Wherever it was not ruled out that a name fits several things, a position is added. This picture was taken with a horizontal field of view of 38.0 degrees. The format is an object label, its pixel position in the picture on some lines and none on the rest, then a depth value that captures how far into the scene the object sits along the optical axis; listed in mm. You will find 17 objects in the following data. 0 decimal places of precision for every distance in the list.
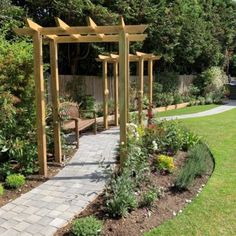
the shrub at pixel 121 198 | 4410
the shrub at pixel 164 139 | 7125
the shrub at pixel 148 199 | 4707
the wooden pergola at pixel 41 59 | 5758
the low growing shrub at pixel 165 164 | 6074
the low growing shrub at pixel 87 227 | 3896
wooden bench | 6901
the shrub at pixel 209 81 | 21109
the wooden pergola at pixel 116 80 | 10438
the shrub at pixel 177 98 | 18625
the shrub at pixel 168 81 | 18672
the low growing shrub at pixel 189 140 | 7570
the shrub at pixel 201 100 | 19822
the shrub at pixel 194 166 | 5316
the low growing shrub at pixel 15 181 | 5480
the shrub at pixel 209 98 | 20031
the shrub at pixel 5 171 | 5830
